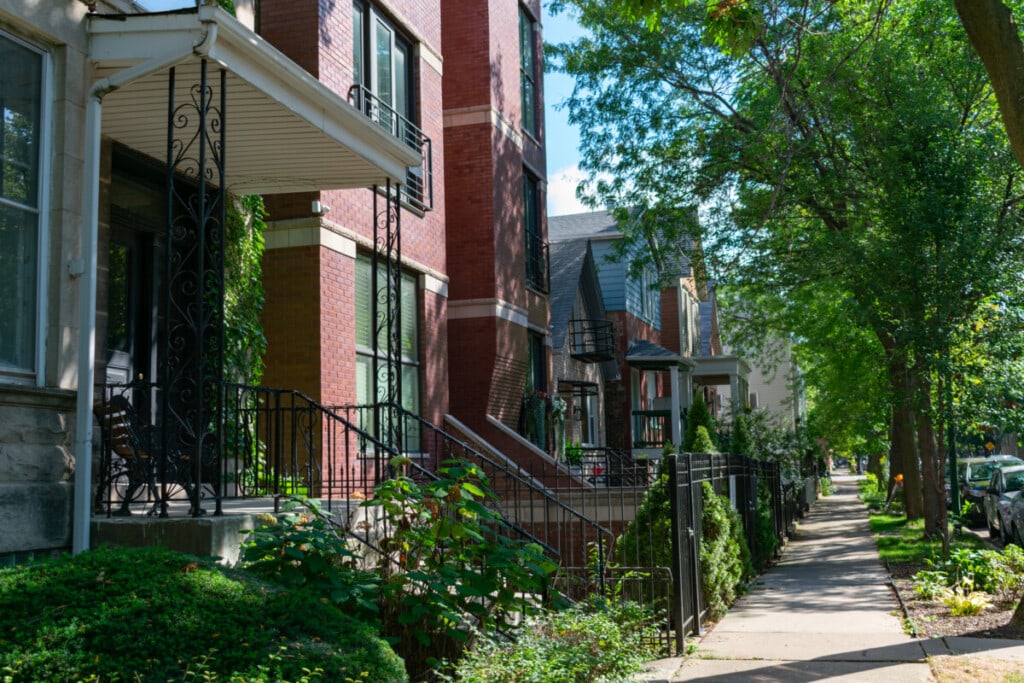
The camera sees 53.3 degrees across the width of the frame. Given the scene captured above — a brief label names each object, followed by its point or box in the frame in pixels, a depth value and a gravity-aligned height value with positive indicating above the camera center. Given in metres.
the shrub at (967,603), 11.16 -1.79
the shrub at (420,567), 6.54 -0.80
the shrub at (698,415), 20.48 +0.64
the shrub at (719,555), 11.36 -1.28
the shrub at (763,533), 16.84 -1.50
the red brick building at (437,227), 12.37 +3.44
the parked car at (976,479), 25.02 -0.99
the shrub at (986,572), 11.84 -1.61
